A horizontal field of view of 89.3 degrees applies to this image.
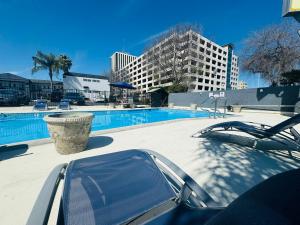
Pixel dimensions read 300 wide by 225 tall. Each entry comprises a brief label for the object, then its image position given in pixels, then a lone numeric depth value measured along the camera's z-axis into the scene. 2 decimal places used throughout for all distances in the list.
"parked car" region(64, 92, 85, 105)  20.80
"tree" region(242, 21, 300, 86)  15.68
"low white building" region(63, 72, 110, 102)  32.18
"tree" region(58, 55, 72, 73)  30.97
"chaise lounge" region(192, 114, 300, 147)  3.28
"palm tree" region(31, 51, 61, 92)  24.44
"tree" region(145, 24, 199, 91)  23.91
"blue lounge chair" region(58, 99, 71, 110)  14.55
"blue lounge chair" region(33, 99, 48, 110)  13.46
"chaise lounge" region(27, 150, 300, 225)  0.55
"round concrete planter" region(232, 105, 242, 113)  13.39
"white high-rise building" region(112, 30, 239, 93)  25.91
